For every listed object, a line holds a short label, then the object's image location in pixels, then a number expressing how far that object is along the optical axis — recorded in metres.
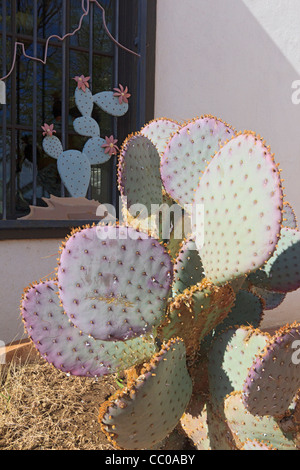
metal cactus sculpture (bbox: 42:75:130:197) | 2.98
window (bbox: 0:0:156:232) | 2.88
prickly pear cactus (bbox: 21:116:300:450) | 1.05
